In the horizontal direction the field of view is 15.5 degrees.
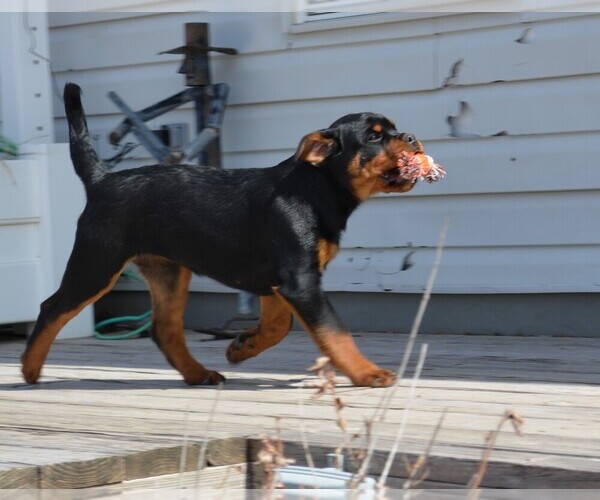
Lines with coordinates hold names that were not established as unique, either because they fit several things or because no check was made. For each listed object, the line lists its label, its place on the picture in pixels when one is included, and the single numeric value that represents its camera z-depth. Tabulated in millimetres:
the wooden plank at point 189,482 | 5737
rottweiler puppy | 7695
